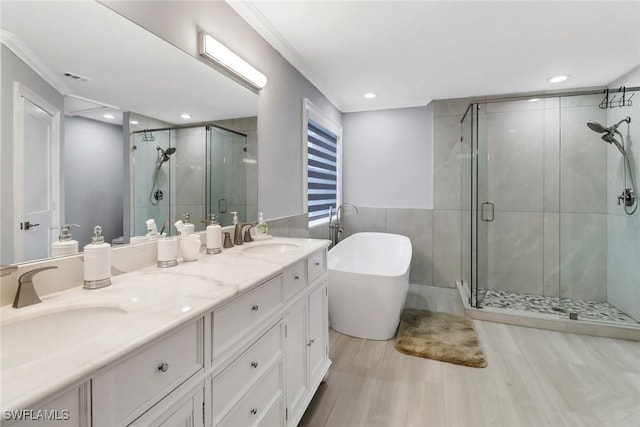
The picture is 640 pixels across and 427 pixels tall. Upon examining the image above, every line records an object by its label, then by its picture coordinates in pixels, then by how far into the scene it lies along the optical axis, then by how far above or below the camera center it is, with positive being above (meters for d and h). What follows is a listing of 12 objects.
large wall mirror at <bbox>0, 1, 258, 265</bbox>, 0.91 +0.33
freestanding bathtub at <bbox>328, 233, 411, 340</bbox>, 2.48 -0.79
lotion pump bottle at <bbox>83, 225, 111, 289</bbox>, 1.02 -0.19
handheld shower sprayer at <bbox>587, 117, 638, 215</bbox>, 2.80 +0.40
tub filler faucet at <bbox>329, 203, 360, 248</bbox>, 3.90 -0.26
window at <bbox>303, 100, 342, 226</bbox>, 3.29 +0.55
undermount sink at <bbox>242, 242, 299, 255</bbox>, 1.82 -0.24
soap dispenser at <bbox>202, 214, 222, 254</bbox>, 1.62 -0.16
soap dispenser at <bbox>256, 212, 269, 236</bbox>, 2.01 -0.12
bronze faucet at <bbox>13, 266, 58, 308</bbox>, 0.85 -0.23
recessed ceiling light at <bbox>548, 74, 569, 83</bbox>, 3.00 +1.31
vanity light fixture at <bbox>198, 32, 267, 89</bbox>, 1.61 +0.88
